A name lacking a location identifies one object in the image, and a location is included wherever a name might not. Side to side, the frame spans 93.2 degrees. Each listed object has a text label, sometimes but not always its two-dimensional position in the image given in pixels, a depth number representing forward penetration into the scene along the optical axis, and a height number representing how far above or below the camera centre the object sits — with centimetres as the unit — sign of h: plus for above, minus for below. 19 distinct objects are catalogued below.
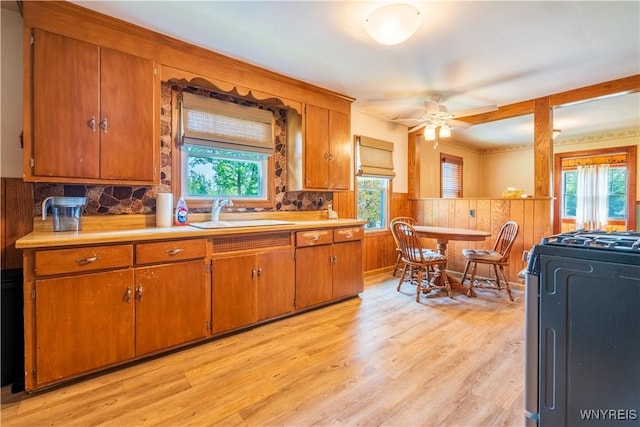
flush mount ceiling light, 192 +125
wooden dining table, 351 -29
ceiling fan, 350 +112
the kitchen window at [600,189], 542 +44
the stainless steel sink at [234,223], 260 -12
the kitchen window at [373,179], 439 +50
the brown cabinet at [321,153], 337 +68
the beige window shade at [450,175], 621 +76
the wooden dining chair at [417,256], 351 -55
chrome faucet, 289 +3
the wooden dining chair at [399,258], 455 -72
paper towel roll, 254 +0
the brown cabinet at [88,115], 195 +67
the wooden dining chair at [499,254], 354 -53
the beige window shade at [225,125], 278 +86
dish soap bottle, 265 -2
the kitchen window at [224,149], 282 +62
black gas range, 103 -44
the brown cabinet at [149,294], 177 -61
